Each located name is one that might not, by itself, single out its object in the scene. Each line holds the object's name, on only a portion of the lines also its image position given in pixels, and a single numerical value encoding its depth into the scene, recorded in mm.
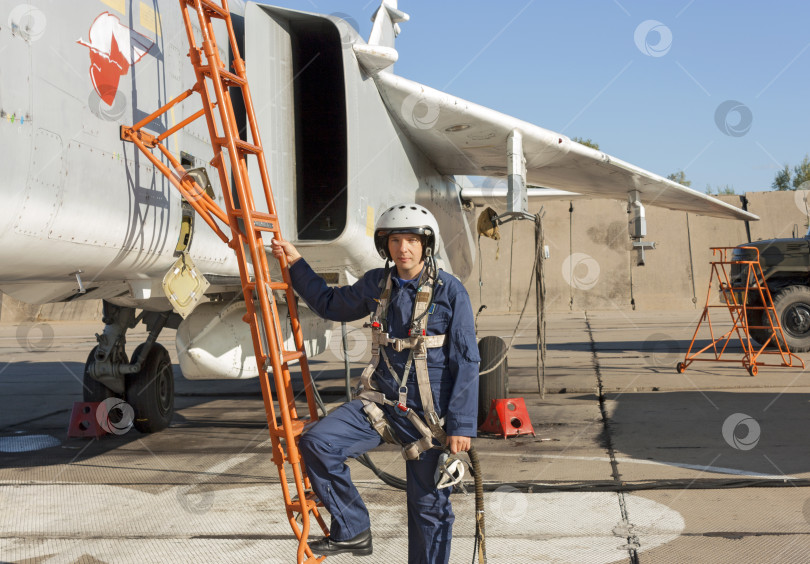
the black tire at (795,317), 12133
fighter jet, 3824
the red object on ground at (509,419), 6949
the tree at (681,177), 40531
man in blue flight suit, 3297
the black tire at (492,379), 7414
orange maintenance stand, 10461
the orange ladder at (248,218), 3672
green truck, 12180
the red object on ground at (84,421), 7332
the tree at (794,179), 42344
